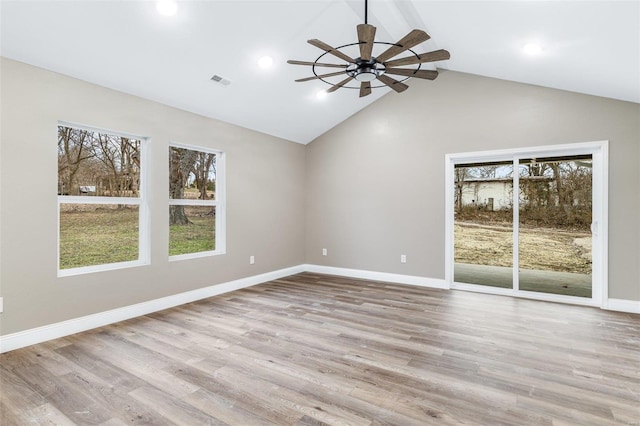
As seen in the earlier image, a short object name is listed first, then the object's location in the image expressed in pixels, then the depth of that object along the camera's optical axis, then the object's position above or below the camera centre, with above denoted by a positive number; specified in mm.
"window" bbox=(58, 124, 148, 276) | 3391 +101
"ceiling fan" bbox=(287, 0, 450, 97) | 2371 +1218
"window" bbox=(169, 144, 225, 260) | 4395 +117
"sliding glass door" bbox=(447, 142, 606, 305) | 4355 -147
